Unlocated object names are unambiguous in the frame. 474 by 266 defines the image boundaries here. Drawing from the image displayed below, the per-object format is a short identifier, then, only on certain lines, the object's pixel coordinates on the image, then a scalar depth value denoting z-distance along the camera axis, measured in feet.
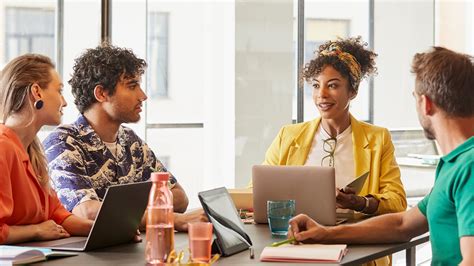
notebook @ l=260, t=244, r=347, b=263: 8.61
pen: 9.15
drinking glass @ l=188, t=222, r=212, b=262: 7.91
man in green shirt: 8.20
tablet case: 8.91
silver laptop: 10.74
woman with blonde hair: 9.51
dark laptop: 8.82
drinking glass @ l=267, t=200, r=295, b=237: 10.26
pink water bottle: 8.04
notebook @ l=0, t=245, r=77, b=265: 8.02
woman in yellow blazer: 12.49
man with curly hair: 10.66
